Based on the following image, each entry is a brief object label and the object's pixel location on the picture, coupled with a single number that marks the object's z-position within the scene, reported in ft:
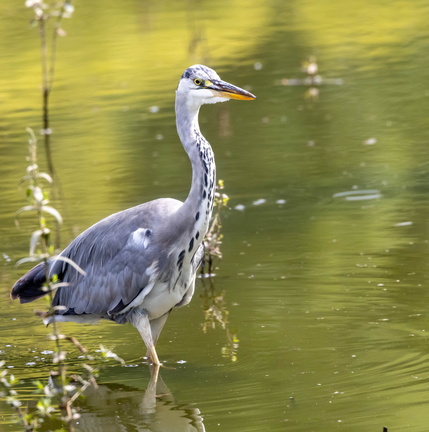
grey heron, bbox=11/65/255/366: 43.93
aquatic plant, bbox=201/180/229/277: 53.72
